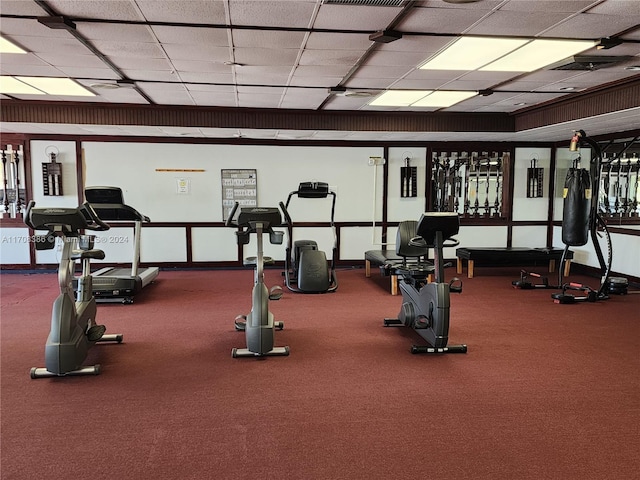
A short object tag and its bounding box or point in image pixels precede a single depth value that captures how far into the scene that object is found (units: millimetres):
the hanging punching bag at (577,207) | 6219
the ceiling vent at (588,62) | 4230
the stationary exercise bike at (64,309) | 3678
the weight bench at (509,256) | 7969
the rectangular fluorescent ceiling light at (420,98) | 5906
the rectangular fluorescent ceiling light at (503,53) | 3826
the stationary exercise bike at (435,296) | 4223
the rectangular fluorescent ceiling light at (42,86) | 5262
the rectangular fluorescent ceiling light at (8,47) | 3810
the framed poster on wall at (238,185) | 8656
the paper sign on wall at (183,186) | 8562
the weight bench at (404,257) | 6566
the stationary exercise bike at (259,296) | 4145
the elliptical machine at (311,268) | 6547
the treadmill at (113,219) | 6086
